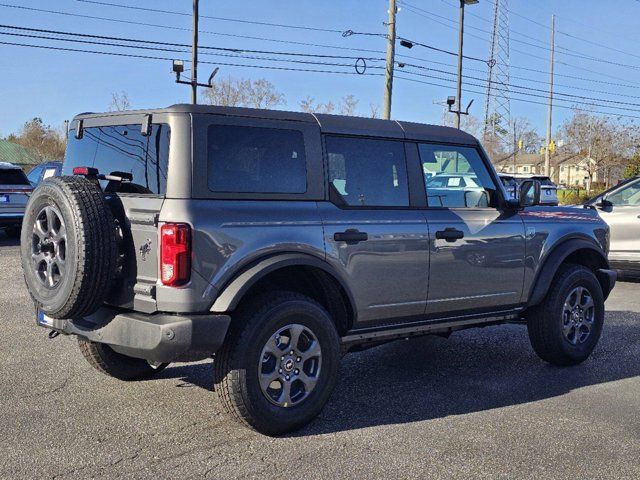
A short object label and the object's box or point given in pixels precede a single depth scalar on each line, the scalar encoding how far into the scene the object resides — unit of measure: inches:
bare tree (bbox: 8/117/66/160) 2755.9
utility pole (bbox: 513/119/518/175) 3341.0
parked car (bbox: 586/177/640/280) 426.0
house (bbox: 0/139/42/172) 2837.1
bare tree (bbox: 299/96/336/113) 1732.3
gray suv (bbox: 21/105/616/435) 160.2
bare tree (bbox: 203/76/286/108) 1710.1
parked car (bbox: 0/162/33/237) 604.7
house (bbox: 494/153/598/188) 4884.4
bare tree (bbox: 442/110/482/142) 2655.0
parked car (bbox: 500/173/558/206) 925.3
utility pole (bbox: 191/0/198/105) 971.3
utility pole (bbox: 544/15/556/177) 1793.2
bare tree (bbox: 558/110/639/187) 2738.7
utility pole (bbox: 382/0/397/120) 863.1
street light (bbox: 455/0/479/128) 1267.7
